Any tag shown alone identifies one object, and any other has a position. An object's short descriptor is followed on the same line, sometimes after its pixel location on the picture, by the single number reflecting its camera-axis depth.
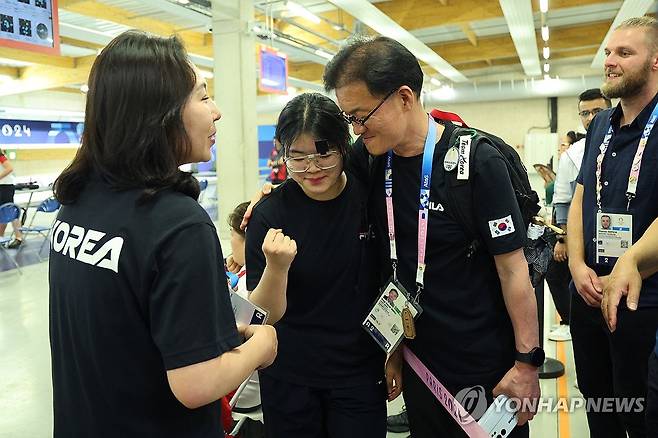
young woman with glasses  1.43
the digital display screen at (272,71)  6.60
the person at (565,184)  3.11
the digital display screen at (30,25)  3.34
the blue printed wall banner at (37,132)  10.44
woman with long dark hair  0.82
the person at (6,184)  6.78
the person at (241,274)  2.46
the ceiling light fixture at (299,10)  6.67
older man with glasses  1.29
